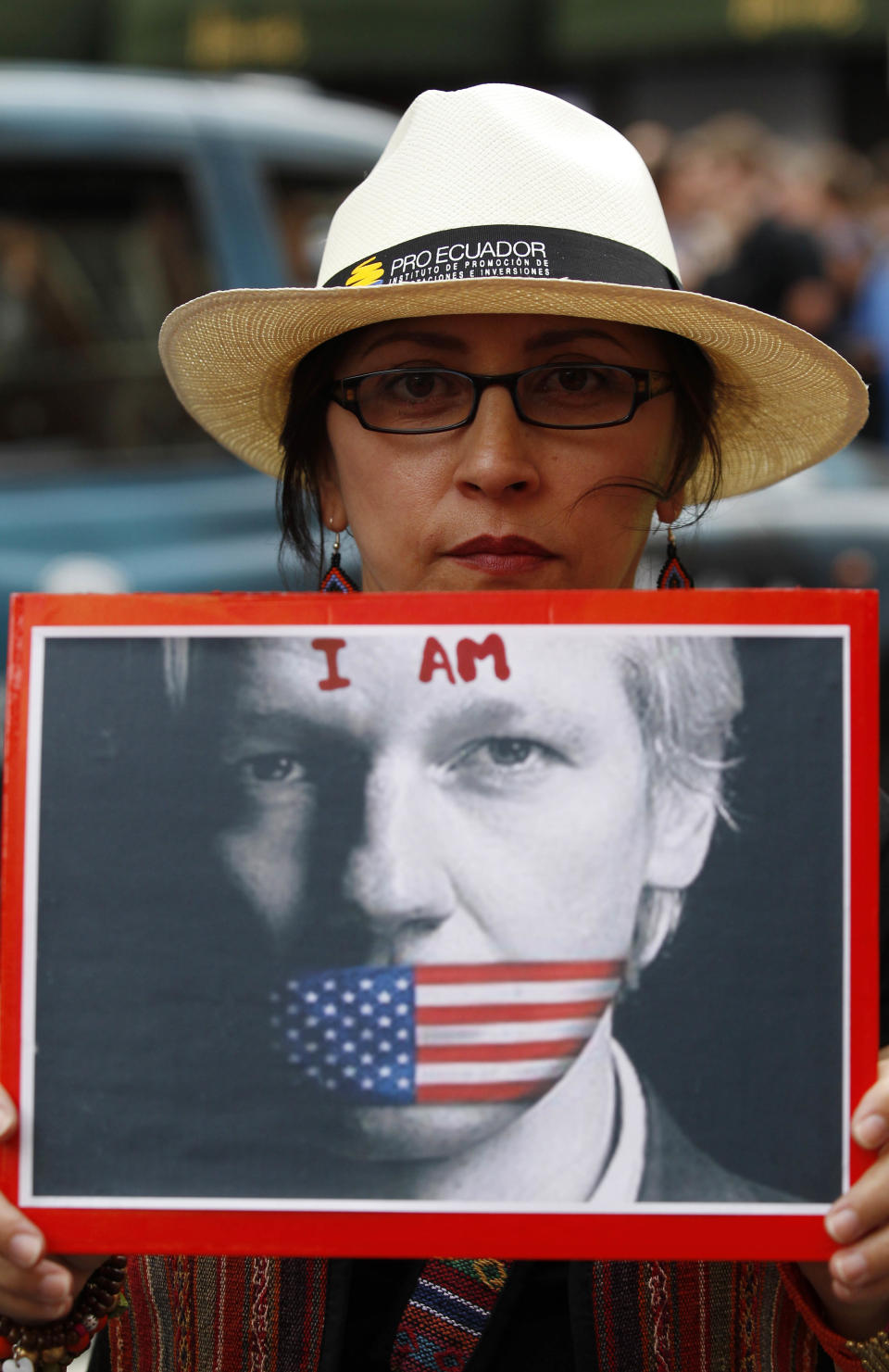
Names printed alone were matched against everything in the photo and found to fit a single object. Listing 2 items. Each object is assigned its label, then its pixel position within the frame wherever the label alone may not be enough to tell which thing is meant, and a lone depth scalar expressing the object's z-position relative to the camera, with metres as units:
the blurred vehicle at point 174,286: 4.67
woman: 2.32
